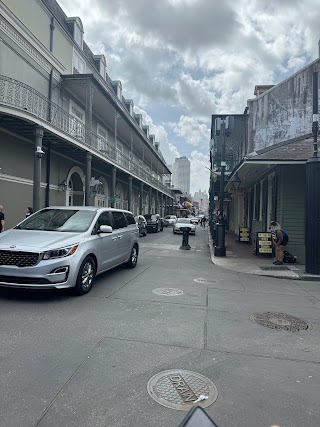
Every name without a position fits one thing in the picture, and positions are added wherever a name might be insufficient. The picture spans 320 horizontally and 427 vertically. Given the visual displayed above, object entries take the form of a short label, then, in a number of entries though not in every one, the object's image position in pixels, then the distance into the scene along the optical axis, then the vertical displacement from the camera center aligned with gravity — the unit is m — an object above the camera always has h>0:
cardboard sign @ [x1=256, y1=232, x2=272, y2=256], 13.18 -1.02
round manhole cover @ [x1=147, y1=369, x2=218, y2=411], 2.91 -1.63
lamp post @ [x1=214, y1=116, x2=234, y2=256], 12.92 +1.07
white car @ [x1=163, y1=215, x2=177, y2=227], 41.44 -0.57
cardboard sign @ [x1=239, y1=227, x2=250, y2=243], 19.22 -0.95
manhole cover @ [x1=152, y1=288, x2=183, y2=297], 6.85 -1.61
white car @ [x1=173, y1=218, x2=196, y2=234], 27.56 -0.64
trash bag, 11.74 -1.40
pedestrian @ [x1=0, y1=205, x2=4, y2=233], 10.19 -0.18
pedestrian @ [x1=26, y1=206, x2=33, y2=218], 14.54 +0.21
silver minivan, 5.73 -0.63
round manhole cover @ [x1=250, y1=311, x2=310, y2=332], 5.06 -1.68
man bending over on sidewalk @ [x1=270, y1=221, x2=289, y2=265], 10.93 -0.68
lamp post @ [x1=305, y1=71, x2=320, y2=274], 9.33 +0.38
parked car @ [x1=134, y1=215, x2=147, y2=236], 23.48 -0.61
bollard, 16.11 -1.24
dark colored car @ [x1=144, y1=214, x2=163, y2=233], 28.11 -0.46
